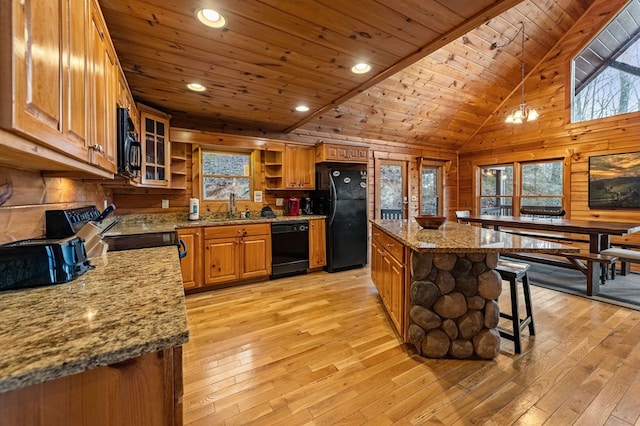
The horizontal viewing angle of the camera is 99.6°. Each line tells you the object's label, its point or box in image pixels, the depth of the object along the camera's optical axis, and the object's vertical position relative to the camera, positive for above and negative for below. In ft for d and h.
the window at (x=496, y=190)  18.90 +1.53
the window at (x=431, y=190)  20.11 +1.59
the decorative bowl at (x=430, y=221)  8.20 -0.30
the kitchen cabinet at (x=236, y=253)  11.33 -1.82
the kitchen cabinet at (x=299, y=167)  13.99 +2.34
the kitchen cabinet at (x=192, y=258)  10.83 -1.91
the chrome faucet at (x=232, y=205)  13.19 +0.31
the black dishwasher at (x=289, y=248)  12.82 -1.78
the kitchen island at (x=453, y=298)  6.54 -2.15
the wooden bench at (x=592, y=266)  10.22 -2.19
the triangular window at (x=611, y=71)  13.83 +7.62
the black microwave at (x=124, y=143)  5.70 +1.48
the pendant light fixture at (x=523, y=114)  11.82 +4.27
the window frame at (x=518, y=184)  15.93 +1.78
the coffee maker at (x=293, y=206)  14.29 +0.27
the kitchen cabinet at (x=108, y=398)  1.93 -1.45
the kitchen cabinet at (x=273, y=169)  14.02 +2.21
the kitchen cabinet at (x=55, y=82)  2.07 +1.31
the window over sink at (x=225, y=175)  13.16 +1.80
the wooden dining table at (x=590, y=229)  10.24 -0.72
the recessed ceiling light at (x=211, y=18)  5.78 +4.27
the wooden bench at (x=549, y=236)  14.37 -1.41
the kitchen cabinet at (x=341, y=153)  13.92 +3.08
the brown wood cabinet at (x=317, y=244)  13.79 -1.69
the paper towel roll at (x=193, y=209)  11.89 +0.10
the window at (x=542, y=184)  16.52 +1.71
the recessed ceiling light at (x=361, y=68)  7.99 +4.32
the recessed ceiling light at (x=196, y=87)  9.13 +4.29
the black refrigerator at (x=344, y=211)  13.93 +0.01
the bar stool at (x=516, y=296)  6.86 -2.26
